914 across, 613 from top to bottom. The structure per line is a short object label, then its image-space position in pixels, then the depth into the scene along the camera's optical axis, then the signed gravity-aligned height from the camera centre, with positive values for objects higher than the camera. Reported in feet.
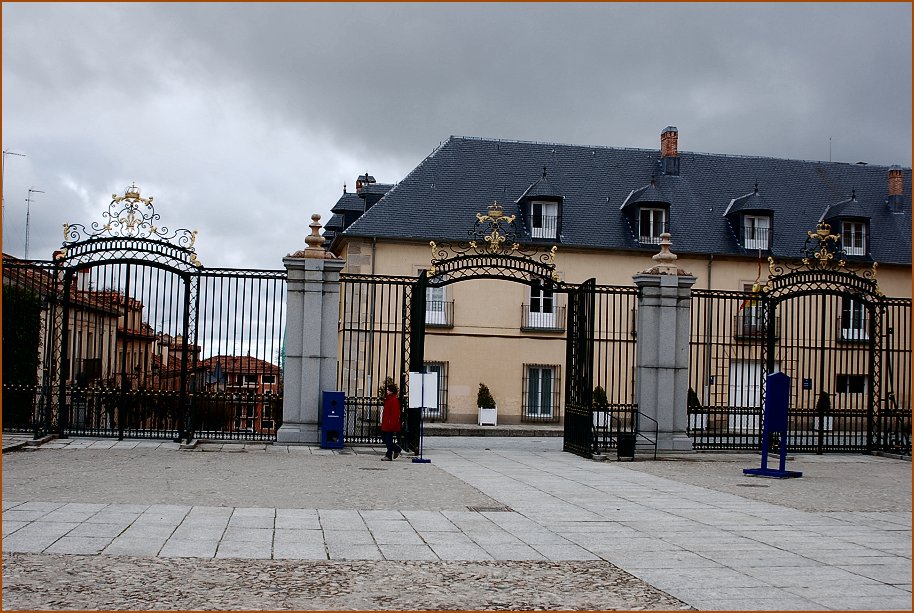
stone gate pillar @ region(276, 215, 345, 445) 57.26 +0.64
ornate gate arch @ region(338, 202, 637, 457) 56.70 +2.20
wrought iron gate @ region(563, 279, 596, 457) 57.88 -1.03
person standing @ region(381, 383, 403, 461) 52.16 -3.74
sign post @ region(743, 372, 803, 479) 48.08 -2.21
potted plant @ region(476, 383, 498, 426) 108.27 -6.15
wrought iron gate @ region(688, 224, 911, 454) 61.87 +0.60
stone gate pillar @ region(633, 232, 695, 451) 60.34 +0.30
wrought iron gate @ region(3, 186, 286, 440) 56.03 -1.11
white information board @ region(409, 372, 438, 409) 52.47 -2.09
